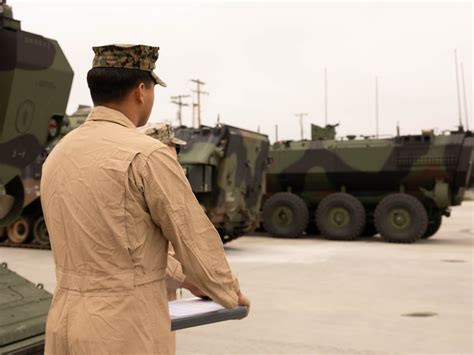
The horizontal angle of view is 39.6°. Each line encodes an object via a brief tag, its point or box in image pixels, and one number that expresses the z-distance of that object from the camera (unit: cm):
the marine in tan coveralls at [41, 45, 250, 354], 162
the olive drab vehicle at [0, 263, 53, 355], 286
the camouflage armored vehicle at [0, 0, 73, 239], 352
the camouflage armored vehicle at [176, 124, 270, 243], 1069
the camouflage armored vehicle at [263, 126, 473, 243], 1320
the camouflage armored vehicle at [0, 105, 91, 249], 1130
